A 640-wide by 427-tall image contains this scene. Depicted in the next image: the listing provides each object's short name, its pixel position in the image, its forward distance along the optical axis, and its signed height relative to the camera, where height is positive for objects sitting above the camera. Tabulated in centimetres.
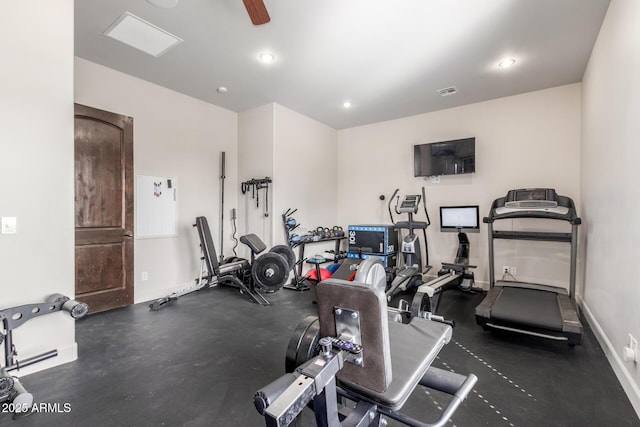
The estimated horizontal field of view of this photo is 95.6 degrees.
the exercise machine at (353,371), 87 -57
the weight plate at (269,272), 408 -85
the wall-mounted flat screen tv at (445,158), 475 +93
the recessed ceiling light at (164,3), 239 +175
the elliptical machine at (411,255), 388 -69
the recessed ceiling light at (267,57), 336 +183
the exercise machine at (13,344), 171 -83
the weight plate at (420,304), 250 -85
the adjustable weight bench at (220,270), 402 -85
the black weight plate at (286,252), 444 -62
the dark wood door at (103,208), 349 +6
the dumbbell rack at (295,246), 477 -63
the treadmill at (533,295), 265 -96
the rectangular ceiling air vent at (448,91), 423 +180
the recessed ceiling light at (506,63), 348 +181
